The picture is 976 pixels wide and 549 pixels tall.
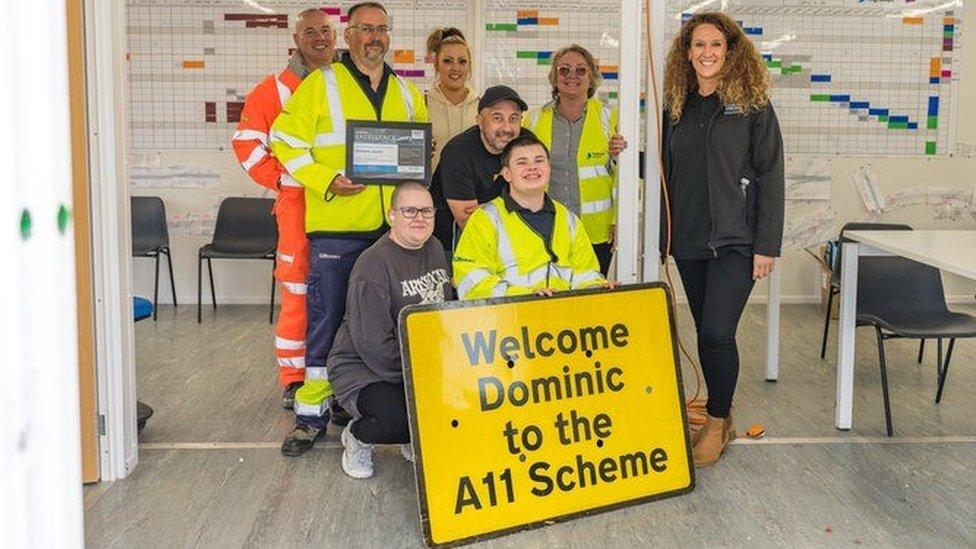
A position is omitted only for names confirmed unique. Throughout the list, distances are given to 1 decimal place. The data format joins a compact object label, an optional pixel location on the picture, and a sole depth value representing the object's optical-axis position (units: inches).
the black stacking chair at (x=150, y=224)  249.1
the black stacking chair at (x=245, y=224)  246.5
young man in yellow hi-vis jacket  122.1
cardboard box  244.4
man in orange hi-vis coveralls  146.4
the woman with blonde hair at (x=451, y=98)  166.7
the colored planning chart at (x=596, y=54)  247.8
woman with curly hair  127.7
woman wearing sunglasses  146.2
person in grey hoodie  119.6
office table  145.6
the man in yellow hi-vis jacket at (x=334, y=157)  134.6
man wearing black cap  137.0
